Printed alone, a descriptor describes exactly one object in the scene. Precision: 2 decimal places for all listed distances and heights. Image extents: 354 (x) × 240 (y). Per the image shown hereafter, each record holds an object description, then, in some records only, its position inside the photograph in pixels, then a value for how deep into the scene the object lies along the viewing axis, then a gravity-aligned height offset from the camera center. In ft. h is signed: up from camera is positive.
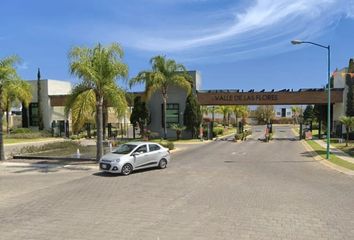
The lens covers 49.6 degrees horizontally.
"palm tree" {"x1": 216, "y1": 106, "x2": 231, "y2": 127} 264.93 +5.56
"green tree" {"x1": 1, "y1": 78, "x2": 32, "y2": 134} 81.76 +6.34
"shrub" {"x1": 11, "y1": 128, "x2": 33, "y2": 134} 163.94 -5.44
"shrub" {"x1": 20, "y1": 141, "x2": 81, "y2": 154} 94.68 -7.74
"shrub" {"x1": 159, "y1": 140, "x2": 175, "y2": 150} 100.84 -7.35
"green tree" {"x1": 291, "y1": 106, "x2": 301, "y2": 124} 406.62 +5.65
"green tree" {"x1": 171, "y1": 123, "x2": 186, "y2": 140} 138.61 -3.96
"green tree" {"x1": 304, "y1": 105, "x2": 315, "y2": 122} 285.84 +2.88
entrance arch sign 139.33 +7.39
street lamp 75.18 +13.12
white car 59.31 -6.60
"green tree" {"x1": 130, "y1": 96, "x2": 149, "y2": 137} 145.79 +1.25
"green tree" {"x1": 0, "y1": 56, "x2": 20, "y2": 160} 80.28 +9.65
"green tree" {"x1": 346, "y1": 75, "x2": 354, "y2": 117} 132.98 +6.94
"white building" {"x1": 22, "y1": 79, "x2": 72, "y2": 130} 170.30 +5.17
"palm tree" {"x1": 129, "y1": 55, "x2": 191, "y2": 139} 133.97 +14.24
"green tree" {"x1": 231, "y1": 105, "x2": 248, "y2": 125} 280.12 +5.17
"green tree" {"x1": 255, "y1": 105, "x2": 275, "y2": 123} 377.71 +3.87
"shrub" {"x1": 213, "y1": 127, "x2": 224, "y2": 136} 160.70 -6.57
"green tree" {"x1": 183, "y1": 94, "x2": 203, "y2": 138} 140.15 +1.14
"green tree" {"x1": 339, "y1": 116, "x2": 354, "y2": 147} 103.87 -1.17
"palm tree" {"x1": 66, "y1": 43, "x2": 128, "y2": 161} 70.49 +6.76
